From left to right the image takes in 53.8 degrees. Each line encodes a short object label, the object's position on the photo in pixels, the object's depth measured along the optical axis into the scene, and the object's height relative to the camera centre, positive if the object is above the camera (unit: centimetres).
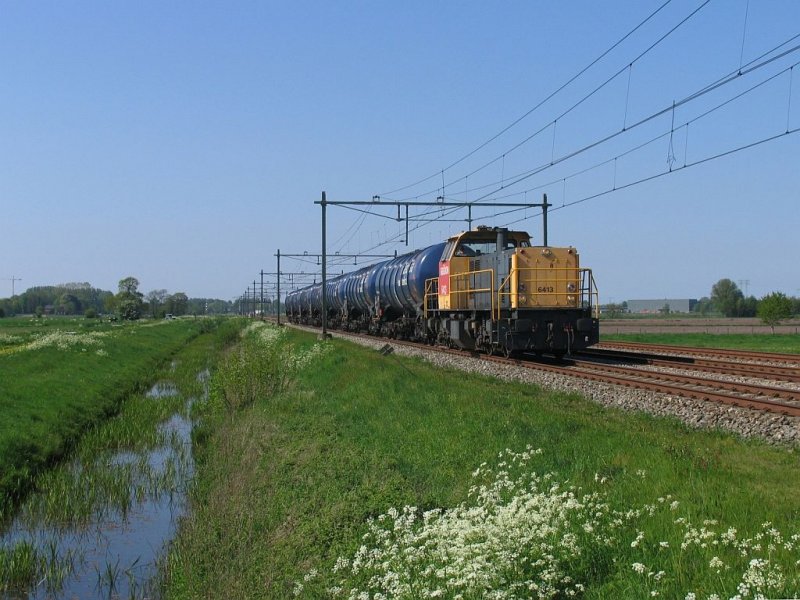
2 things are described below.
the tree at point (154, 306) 18165 +253
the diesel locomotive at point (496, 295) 2159 +66
